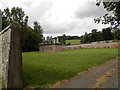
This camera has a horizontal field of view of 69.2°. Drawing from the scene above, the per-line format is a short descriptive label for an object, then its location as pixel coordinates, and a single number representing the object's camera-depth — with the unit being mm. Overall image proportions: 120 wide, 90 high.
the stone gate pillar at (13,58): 4149
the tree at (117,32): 9675
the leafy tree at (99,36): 50733
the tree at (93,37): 54641
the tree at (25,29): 33213
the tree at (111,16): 8659
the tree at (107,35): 49867
